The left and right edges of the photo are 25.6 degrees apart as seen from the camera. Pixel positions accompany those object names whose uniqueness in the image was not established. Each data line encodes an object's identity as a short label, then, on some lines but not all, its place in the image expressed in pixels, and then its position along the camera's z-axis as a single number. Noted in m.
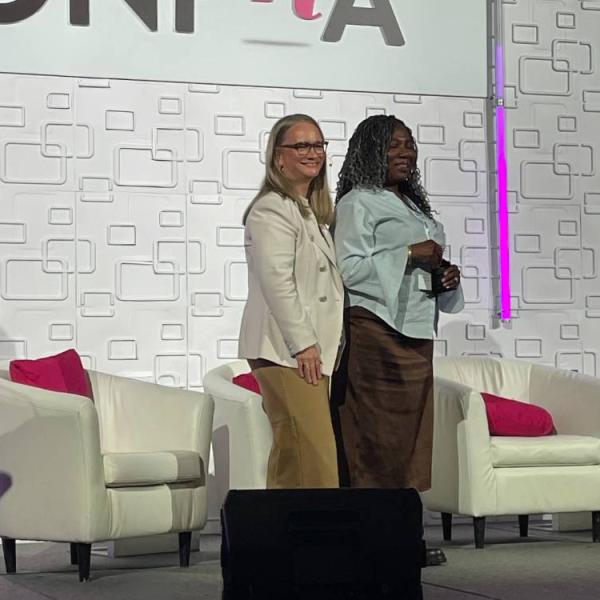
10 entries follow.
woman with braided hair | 4.05
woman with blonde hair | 3.71
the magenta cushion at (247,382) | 5.23
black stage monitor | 2.96
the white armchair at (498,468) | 5.04
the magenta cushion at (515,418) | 5.31
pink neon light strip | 6.11
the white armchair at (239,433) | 4.75
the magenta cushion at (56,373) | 4.83
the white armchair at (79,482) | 4.34
